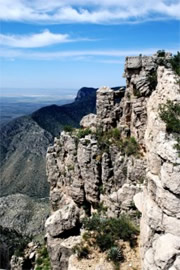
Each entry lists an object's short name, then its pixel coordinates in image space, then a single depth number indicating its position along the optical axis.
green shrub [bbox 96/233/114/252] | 21.33
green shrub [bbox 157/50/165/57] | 31.68
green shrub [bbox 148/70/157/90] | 31.07
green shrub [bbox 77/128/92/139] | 36.61
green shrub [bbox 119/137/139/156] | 31.25
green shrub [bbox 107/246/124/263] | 20.20
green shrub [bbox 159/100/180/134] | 15.58
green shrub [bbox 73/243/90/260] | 21.52
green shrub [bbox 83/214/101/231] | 24.08
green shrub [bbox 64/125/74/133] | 39.69
